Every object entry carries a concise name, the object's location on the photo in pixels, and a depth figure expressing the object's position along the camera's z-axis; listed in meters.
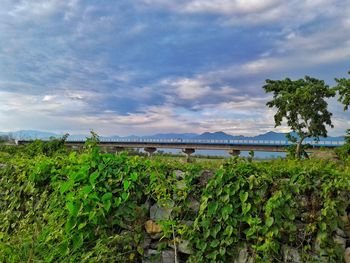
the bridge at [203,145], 31.52
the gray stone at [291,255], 3.76
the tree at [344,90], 16.25
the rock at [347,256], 3.71
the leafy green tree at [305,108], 23.77
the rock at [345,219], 3.80
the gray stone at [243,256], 3.84
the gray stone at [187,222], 4.11
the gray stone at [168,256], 4.15
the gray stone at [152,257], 4.17
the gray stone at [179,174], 4.28
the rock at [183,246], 4.03
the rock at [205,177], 4.15
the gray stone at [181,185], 4.18
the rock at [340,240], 3.74
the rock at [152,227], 4.23
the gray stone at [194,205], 4.13
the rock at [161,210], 4.19
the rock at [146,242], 4.27
